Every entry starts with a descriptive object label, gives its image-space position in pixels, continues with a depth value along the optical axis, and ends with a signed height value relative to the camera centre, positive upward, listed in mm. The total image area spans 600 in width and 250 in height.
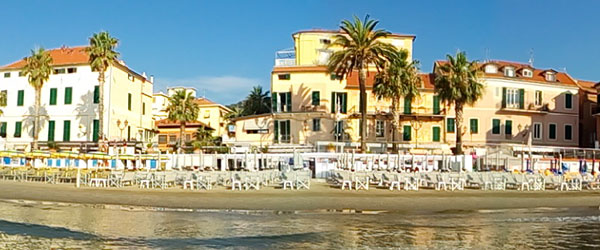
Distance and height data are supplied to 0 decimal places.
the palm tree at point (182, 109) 56438 +4014
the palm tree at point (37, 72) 50969 +6597
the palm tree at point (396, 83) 45375 +5559
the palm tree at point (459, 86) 45188 +5410
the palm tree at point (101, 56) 48875 +7729
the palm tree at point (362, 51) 42250 +7408
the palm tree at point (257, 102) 69562 +5961
